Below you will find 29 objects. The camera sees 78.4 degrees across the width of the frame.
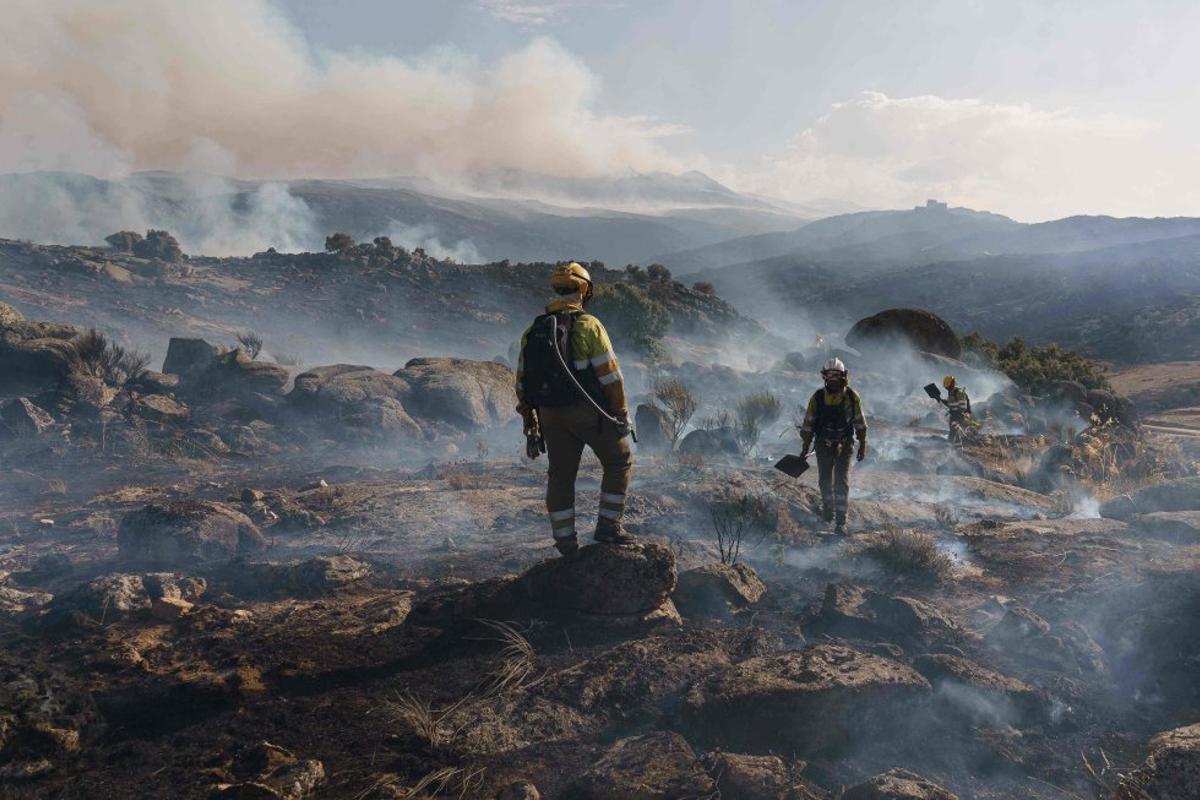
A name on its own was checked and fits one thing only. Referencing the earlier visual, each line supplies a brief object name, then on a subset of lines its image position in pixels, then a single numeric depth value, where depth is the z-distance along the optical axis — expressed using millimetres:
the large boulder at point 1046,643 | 4473
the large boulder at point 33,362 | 12672
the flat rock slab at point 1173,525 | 6805
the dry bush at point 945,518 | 8219
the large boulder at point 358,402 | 12922
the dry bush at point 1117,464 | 10670
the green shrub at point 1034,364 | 19922
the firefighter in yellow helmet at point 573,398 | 4535
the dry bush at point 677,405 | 12463
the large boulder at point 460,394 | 13867
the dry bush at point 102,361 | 12953
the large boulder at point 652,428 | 11922
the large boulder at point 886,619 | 4984
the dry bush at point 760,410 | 13695
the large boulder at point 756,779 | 3055
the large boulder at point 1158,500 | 7977
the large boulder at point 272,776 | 2896
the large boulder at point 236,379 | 13953
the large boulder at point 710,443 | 11398
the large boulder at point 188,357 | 14461
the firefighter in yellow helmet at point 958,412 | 12854
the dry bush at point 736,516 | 7325
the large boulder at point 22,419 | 11352
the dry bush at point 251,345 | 18148
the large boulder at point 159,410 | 12344
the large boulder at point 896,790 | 2875
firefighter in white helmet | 7668
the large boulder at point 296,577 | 5590
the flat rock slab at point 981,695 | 3873
